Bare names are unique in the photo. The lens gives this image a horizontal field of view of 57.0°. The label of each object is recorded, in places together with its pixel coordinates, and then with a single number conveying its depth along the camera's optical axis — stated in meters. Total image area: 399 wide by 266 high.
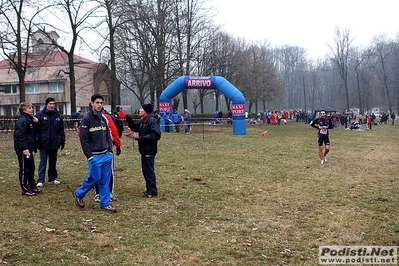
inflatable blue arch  24.41
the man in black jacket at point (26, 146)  7.09
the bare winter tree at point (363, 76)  74.65
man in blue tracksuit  6.11
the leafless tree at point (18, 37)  22.28
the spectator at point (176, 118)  26.25
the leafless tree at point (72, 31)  24.69
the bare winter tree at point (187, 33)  35.81
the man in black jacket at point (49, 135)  7.95
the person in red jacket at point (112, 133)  6.67
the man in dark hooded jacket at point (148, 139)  7.18
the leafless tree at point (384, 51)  68.69
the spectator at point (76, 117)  22.39
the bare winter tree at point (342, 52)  67.38
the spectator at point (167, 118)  25.78
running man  12.43
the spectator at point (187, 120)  24.80
